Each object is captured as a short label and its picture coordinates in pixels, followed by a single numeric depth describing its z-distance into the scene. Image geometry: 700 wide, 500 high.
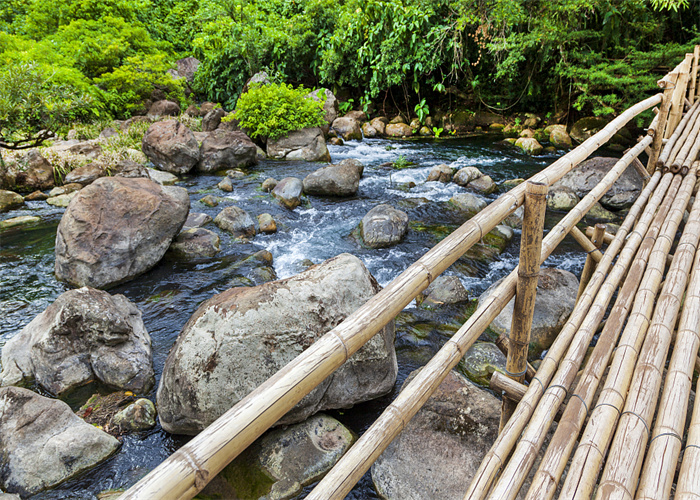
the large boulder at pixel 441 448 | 2.38
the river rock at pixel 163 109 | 13.09
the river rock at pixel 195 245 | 5.53
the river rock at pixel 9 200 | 6.90
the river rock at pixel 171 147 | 8.44
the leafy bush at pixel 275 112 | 10.20
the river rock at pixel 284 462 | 2.46
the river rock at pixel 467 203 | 6.85
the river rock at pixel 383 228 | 5.83
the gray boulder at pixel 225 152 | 8.90
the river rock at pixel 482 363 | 3.45
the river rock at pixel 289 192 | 7.16
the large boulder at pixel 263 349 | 2.71
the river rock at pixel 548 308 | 3.75
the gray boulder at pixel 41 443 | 2.54
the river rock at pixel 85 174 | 7.92
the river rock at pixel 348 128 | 11.97
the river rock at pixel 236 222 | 6.15
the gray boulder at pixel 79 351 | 3.31
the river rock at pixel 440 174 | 8.32
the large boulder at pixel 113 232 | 4.77
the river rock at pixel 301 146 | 9.95
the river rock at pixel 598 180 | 6.50
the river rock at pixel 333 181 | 7.49
